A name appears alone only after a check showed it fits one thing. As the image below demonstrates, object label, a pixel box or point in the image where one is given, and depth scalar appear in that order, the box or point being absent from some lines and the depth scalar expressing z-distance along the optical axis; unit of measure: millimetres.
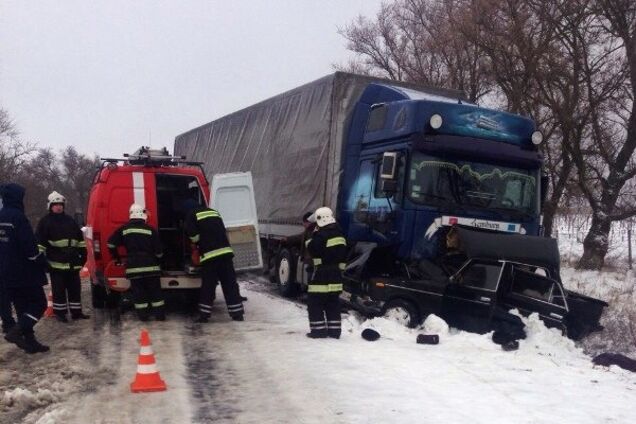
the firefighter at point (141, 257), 8344
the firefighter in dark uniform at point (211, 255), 8477
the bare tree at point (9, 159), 43162
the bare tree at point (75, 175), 58938
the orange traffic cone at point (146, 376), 5320
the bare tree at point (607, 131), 16312
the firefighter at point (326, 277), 7406
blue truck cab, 8695
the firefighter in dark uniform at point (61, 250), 8641
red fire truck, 8695
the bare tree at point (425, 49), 21578
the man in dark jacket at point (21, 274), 6867
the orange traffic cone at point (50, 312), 9189
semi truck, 8469
